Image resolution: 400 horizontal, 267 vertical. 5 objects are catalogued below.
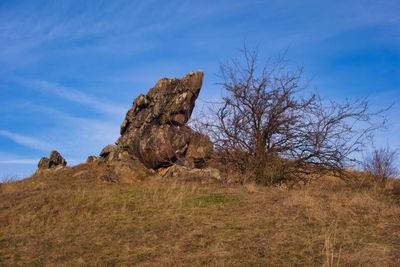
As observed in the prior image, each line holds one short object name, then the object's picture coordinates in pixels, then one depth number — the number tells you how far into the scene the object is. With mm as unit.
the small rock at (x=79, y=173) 20175
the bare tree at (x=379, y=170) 13852
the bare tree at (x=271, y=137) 12867
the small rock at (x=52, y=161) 26234
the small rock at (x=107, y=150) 24178
